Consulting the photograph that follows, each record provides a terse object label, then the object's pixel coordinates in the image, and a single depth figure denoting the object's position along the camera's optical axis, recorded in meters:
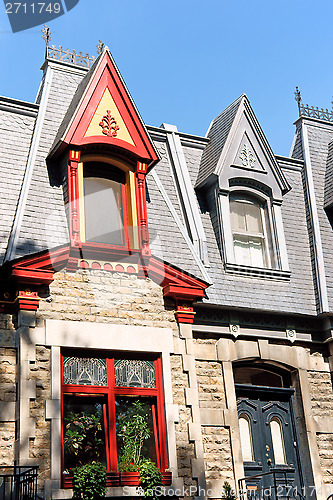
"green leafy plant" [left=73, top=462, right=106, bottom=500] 10.82
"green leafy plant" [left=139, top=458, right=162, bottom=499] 11.42
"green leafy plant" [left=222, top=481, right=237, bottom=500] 12.10
